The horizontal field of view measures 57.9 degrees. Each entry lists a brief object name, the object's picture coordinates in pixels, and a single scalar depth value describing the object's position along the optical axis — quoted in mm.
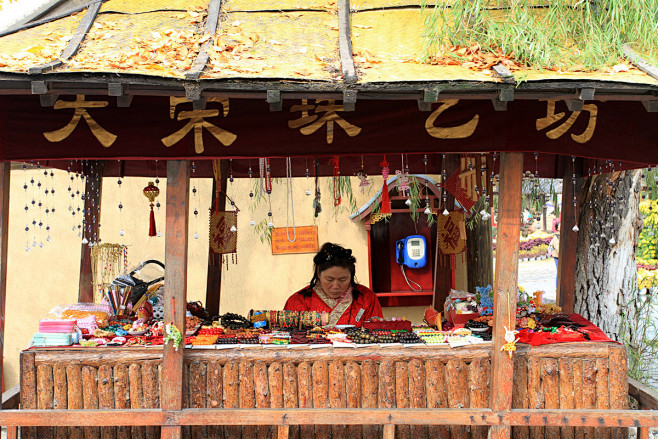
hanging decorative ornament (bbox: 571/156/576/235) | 6423
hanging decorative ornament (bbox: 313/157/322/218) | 6180
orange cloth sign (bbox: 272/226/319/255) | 9859
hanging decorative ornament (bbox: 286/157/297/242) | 9823
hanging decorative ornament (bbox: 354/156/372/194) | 6651
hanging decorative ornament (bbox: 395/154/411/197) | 7831
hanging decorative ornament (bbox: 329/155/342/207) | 6270
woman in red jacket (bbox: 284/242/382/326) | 6332
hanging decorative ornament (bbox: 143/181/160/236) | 6856
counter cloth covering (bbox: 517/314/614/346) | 4655
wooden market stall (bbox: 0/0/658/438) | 4215
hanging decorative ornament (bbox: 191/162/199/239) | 9562
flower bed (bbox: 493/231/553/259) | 26078
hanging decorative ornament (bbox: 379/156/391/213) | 5626
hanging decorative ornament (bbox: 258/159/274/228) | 6605
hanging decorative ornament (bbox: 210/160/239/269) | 7262
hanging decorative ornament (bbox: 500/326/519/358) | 4305
